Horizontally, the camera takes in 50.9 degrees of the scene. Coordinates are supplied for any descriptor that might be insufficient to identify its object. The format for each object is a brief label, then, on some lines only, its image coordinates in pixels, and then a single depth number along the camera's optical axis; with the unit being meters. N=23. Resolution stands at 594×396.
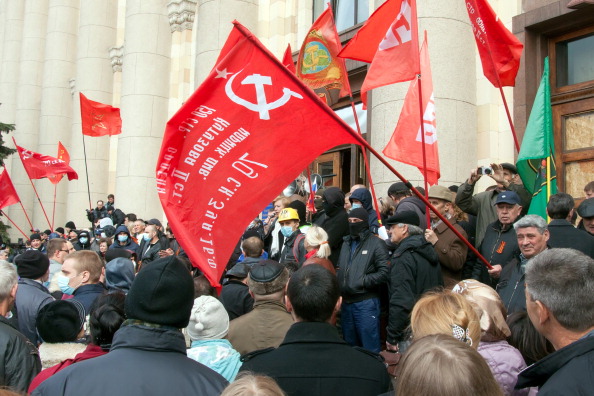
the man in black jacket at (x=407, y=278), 5.29
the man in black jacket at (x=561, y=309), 2.16
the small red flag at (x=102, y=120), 13.88
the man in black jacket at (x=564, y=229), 5.03
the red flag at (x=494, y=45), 6.40
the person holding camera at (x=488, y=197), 6.25
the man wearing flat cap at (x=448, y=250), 5.66
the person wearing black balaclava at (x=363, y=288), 5.79
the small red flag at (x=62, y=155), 15.74
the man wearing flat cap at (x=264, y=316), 4.02
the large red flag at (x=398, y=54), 5.50
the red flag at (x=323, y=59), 7.97
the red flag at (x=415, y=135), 6.00
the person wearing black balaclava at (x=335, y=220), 6.83
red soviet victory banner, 4.09
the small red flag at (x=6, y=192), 13.26
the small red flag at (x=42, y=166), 13.35
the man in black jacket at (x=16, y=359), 3.55
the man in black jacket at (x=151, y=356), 2.16
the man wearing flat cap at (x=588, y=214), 5.48
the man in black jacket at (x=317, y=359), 2.64
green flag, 5.85
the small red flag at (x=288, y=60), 8.13
